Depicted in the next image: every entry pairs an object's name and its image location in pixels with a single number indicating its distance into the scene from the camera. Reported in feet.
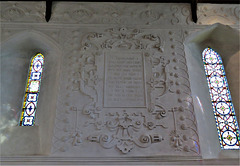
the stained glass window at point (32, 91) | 19.39
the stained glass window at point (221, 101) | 19.02
